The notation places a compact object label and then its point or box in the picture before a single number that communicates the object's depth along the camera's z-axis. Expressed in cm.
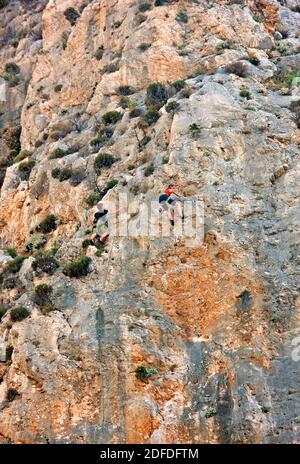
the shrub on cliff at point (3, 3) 5828
